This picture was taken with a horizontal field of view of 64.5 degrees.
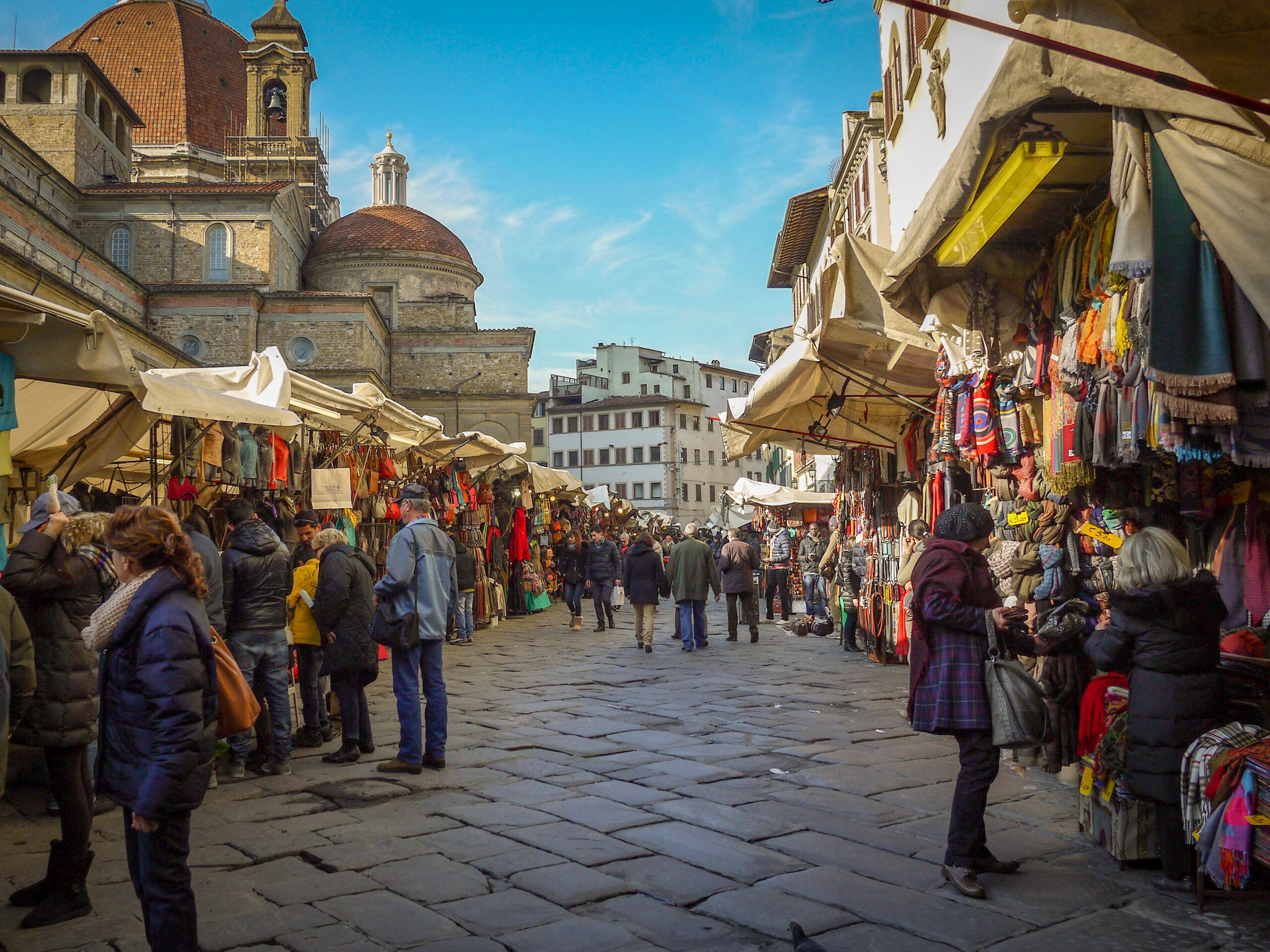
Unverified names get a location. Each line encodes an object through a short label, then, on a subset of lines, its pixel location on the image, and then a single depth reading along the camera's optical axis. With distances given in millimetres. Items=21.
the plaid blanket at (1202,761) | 3750
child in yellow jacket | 7051
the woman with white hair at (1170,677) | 3926
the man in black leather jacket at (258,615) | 6262
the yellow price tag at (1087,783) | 4613
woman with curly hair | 3090
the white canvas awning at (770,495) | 19938
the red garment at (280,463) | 8289
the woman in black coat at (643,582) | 13367
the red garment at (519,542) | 17594
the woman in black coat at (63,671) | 3906
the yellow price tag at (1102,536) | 5281
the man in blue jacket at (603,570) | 15945
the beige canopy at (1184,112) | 2914
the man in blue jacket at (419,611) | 6203
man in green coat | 13461
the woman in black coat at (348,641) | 6547
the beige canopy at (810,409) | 8570
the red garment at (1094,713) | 4664
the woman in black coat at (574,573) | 16344
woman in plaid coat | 4051
